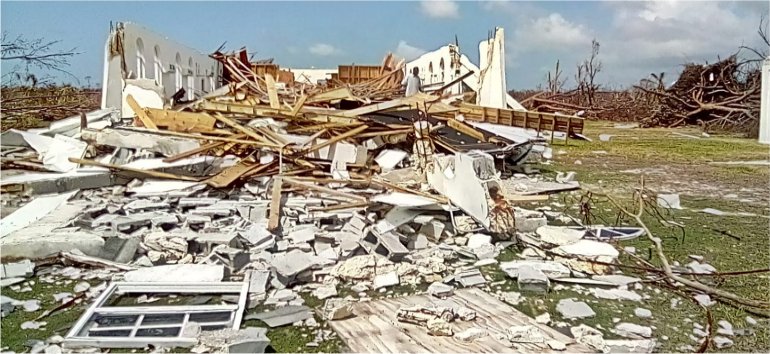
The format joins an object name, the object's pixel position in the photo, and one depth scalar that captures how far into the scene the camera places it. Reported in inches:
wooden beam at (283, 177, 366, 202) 231.1
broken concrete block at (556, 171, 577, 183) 314.7
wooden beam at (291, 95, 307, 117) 341.4
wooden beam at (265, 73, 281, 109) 385.2
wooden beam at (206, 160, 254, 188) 260.8
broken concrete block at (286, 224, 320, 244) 196.1
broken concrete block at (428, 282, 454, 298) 153.8
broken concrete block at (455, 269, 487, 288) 162.4
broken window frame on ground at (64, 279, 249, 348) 123.0
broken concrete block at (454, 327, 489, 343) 124.7
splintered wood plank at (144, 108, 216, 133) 325.4
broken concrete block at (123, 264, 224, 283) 160.7
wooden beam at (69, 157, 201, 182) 271.1
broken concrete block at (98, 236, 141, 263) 178.5
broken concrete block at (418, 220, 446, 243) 204.2
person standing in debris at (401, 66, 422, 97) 472.4
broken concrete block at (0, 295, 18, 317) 141.2
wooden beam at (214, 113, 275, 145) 292.1
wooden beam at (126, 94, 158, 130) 335.1
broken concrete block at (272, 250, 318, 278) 164.1
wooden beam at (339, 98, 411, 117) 351.3
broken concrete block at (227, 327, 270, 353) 115.6
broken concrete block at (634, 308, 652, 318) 140.9
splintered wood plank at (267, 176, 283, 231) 208.7
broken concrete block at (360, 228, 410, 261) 182.4
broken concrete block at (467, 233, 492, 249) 196.4
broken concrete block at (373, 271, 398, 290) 161.9
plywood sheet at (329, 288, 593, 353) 120.9
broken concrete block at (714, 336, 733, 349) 124.5
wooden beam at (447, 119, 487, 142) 350.9
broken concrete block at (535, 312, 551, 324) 136.5
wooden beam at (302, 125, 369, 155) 290.4
